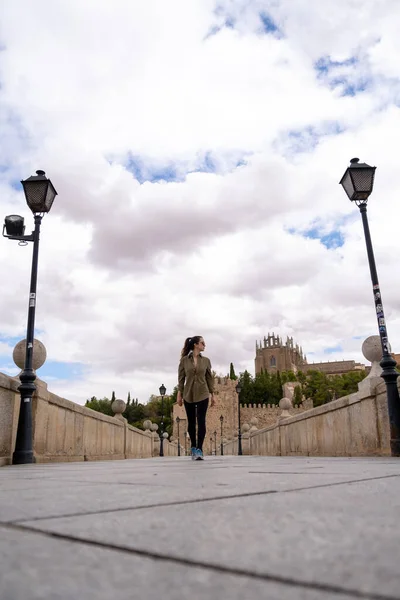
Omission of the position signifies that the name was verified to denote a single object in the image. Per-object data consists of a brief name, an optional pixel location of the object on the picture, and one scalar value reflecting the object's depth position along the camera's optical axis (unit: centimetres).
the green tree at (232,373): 7894
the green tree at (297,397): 6838
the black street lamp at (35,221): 739
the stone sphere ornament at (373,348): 795
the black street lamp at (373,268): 660
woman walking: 653
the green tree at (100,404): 9289
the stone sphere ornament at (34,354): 783
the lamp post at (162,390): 2558
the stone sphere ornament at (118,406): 1566
